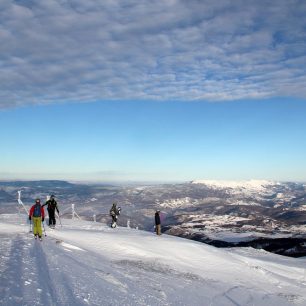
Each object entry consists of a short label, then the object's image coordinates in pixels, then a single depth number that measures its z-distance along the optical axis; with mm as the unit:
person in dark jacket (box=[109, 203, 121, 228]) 35375
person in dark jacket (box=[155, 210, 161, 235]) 36125
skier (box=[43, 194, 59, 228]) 29094
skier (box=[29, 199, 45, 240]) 22438
